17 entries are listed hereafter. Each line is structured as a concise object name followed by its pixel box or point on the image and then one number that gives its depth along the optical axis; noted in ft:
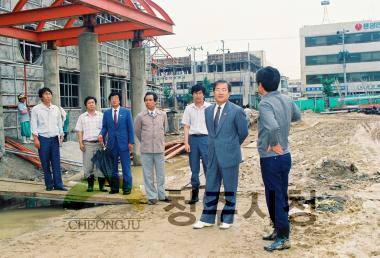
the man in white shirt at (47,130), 22.40
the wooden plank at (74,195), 21.57
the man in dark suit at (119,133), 21.65
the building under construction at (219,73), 213.48
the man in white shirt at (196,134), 20.51
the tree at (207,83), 201.14
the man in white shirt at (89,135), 22.34
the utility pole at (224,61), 217.60
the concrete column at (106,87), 69.26
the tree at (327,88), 170.19
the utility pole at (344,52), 185.25
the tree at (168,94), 209.36
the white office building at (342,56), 185.68
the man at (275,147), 13.57
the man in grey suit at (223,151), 16.02
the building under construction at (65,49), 30.71
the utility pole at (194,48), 214.90
